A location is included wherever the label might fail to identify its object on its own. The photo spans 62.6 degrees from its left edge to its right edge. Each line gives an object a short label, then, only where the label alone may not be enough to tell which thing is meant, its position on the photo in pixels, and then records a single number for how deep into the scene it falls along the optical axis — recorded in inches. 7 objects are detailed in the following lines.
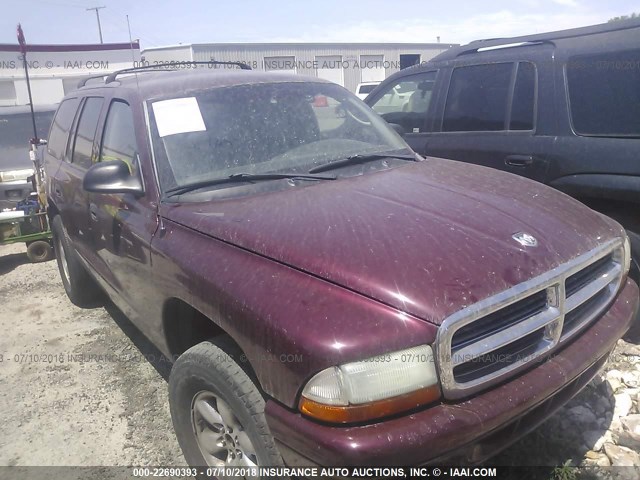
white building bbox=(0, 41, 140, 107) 723.4
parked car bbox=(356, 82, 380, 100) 823.6
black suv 130.8
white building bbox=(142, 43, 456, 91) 1067.9
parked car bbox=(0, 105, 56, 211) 289.1
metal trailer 234.2
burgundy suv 66.5
